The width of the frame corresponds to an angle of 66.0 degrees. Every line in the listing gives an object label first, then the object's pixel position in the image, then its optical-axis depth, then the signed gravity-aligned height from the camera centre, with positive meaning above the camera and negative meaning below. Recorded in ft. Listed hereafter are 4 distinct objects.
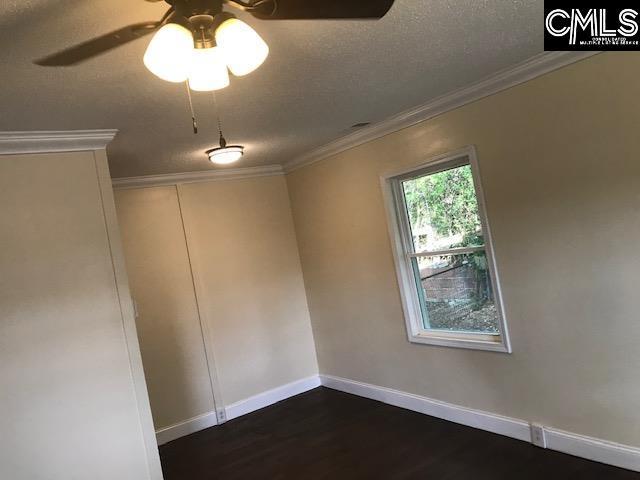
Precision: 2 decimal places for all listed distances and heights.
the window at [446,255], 11.28 -0.69
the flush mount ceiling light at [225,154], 8.25 +1.88
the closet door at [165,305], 14.07 -0.84
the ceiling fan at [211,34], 4.24 +2.08
